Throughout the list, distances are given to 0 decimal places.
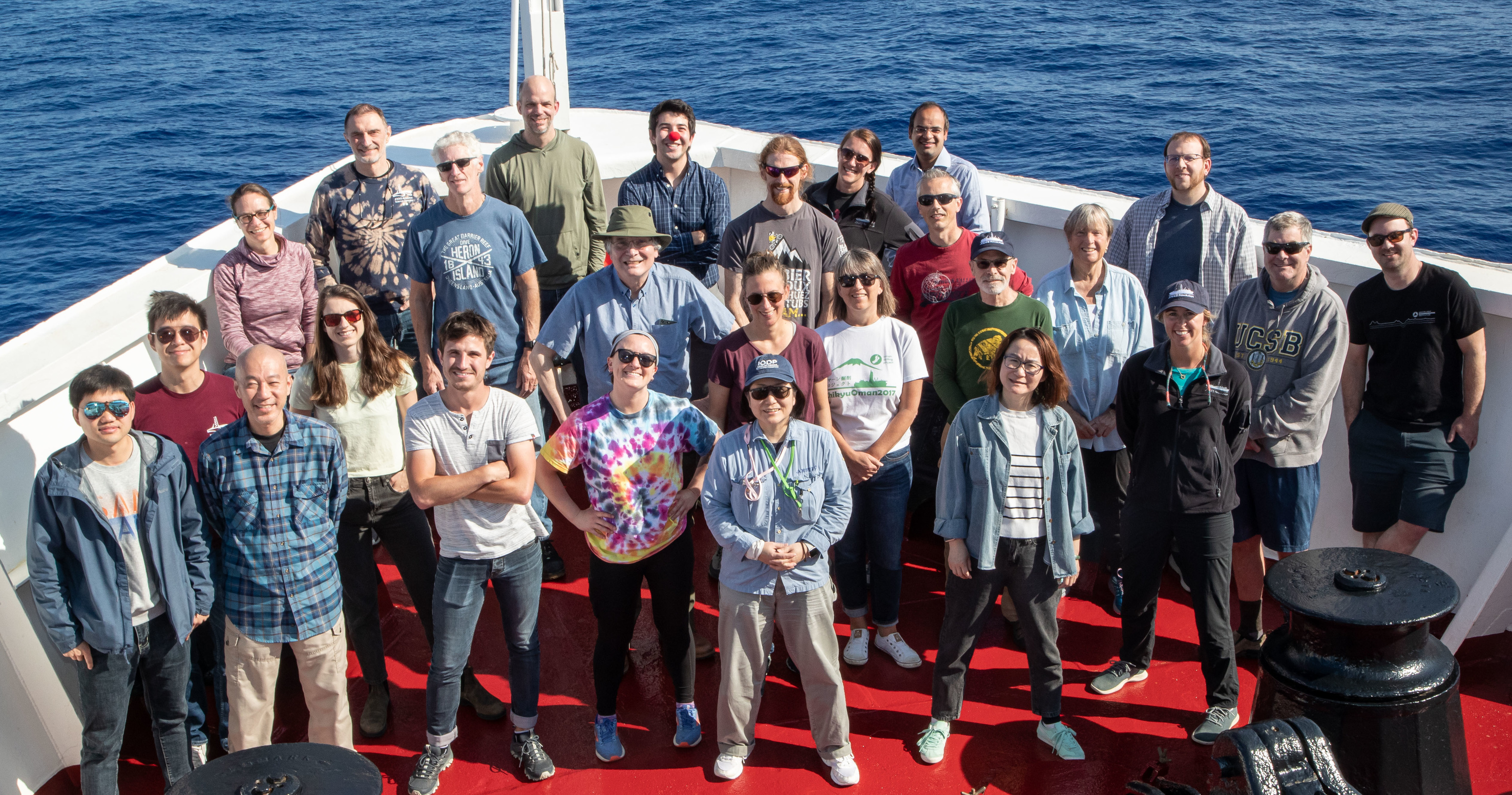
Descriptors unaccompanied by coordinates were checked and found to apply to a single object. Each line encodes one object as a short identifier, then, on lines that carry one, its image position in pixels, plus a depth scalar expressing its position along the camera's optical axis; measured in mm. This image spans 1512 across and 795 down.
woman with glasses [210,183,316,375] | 5297
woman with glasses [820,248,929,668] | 4734
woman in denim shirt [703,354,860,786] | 4133
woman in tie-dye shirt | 4242
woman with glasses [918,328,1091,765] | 4266
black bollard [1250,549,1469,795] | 2701
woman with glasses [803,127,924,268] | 5773
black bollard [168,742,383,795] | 2248
